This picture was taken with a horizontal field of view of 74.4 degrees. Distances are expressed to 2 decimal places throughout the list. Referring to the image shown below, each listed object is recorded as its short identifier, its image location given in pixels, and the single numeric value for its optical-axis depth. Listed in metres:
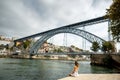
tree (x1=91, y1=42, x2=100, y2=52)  31.99
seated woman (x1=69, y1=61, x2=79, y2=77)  6.80
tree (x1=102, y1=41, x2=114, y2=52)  29.80
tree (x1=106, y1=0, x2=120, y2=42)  10.17
